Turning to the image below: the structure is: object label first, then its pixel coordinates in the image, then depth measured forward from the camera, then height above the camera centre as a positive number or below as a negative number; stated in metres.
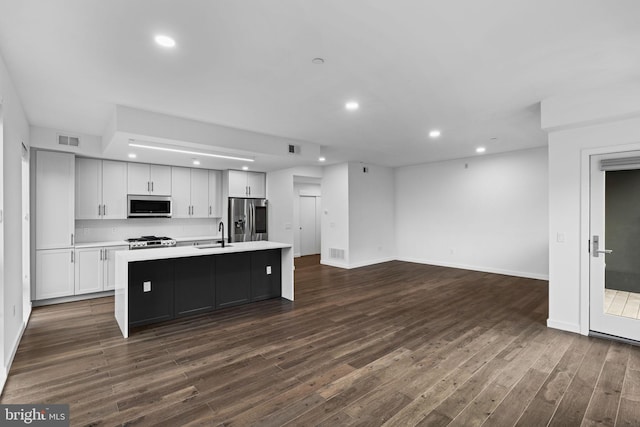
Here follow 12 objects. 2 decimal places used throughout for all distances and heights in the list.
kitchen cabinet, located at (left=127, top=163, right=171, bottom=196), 6.13 +0.68
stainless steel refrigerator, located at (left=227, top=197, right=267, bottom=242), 7.34 -0.16
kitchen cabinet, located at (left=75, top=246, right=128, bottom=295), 5.18 -0.95
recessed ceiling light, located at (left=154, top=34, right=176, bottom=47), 2.34 +1.31
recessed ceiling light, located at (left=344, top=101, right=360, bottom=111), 3.77 +1.31
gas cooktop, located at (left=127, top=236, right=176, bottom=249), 5.67 -0.54
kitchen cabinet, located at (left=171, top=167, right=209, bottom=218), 6.71 +0.45
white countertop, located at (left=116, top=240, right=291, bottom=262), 3.82 -0.52
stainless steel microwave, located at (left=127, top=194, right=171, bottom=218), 6.09 +0.14
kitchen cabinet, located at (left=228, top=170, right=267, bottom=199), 7.33 +0.70
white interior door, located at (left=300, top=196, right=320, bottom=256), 10.19 -0.47
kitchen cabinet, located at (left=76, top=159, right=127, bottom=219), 5.61 +0.44
